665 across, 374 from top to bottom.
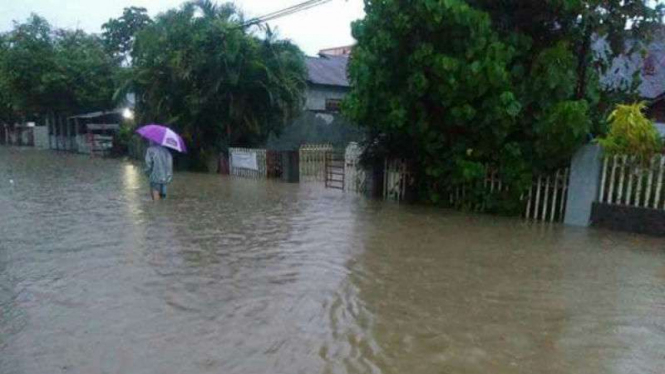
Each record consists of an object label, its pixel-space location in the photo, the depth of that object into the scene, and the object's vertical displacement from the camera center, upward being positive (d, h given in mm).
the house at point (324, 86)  26828 +2350
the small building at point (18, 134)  46562 -1140
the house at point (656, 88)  18058 +1992
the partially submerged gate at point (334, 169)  16203 -1139
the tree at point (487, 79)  9711 +1108
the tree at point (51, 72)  31641 +3019
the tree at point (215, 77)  19484 +1902
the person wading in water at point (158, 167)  12189 -912
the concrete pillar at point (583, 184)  9805 -764
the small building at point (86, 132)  31672 -509
